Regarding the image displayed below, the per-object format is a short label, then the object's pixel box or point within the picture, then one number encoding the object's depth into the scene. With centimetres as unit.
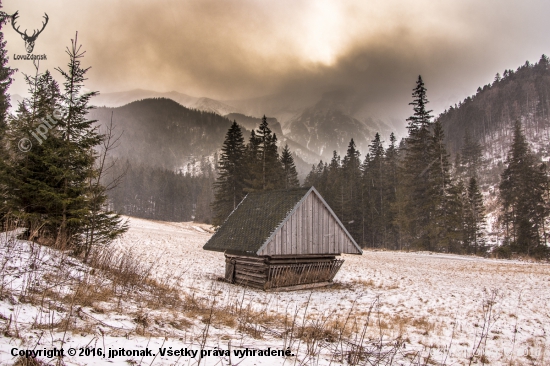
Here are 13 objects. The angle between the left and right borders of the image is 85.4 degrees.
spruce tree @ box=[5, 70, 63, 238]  1106
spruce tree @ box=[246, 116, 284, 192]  3906
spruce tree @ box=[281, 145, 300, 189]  5423
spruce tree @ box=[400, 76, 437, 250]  3788
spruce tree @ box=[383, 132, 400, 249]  4935
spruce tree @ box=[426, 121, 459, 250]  3566
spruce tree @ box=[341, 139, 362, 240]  5406
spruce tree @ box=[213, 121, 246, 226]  4000
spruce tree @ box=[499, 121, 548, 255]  3541
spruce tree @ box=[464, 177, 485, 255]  4103
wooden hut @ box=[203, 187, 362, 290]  1382
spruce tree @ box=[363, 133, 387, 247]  5247
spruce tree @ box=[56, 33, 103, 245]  1149
